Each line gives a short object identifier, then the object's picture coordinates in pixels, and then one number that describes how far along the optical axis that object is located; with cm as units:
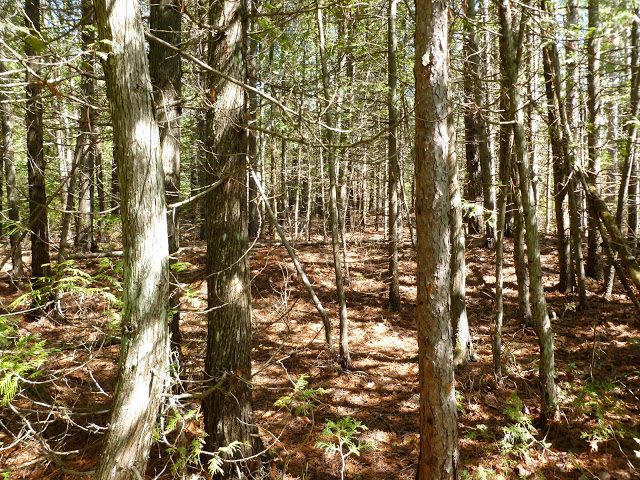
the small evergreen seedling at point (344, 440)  378
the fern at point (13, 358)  268
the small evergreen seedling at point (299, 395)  372
